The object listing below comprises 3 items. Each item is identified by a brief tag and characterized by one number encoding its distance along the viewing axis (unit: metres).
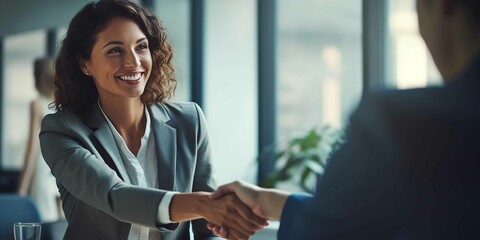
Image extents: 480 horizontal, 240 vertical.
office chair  3.30
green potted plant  5.68
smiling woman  2.09
